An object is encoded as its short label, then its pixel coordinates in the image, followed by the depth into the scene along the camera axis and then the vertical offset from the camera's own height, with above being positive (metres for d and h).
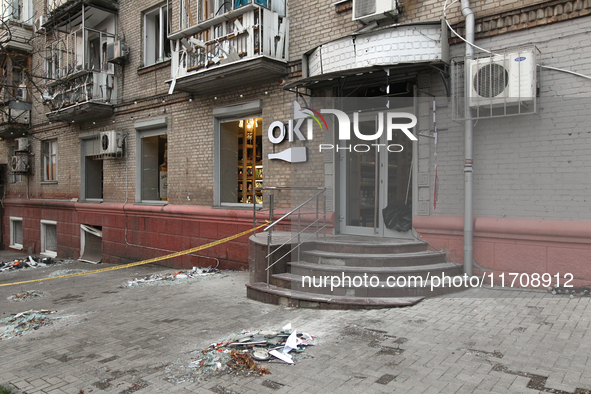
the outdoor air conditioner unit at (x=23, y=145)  17.03 +1.61
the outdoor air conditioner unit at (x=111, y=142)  12.78 +1.31
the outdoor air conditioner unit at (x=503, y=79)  5.90 +1.51
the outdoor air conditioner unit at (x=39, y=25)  16.04 +6.16
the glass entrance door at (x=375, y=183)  7.79 +0.07
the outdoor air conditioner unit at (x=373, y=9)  7.36 +3.09
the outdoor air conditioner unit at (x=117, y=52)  12.68 +3.98
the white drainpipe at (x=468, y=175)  6.58 +0.18
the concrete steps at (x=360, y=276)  5.93 -1.31
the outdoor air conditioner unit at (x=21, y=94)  17.35 +3.71
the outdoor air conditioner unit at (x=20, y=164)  16.98 +0.86
